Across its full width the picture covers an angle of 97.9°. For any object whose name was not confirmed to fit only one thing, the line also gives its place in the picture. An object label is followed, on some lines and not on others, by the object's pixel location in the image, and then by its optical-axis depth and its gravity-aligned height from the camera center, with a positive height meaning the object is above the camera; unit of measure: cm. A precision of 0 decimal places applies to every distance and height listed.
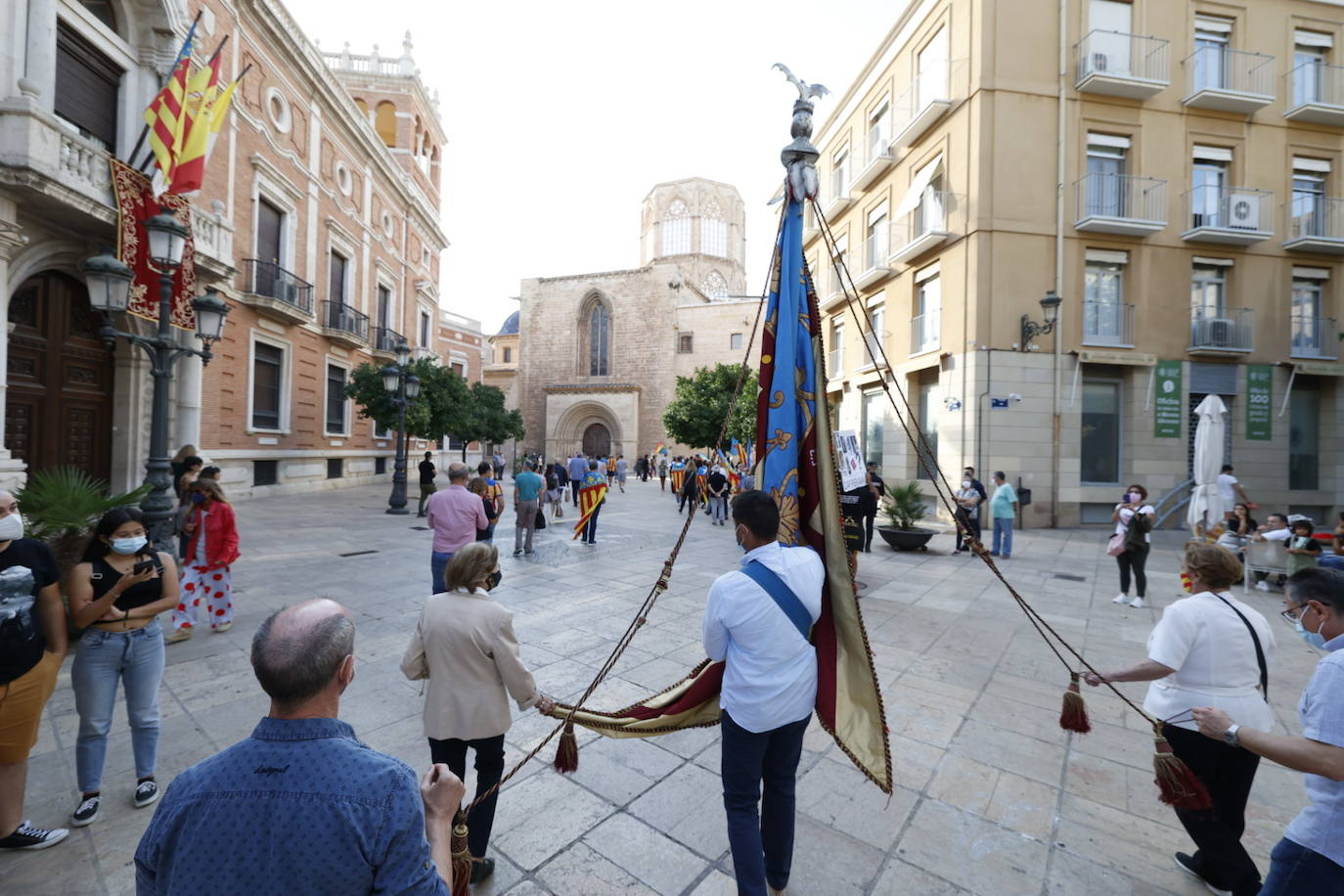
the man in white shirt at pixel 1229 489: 1013 -43
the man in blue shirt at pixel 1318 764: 172 -89
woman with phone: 276 -100
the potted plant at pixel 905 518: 1043 -111
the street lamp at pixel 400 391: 1455 +135
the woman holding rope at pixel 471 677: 239 -96
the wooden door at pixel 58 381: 993 +101
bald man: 106 -69
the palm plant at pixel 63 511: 444 -58
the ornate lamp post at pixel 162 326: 607 +131
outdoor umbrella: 929 -8
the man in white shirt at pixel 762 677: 217 -83
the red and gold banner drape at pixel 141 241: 1005 +352
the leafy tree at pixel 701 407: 2564 +200
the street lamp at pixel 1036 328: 1302 +298
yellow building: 1335 +528
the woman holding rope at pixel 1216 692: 231 -92
